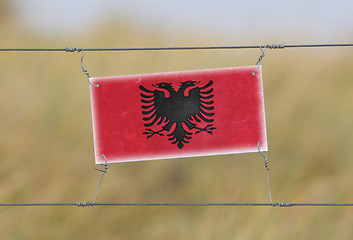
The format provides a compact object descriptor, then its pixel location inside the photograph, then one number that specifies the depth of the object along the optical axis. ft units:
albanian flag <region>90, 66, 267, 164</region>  29.25
